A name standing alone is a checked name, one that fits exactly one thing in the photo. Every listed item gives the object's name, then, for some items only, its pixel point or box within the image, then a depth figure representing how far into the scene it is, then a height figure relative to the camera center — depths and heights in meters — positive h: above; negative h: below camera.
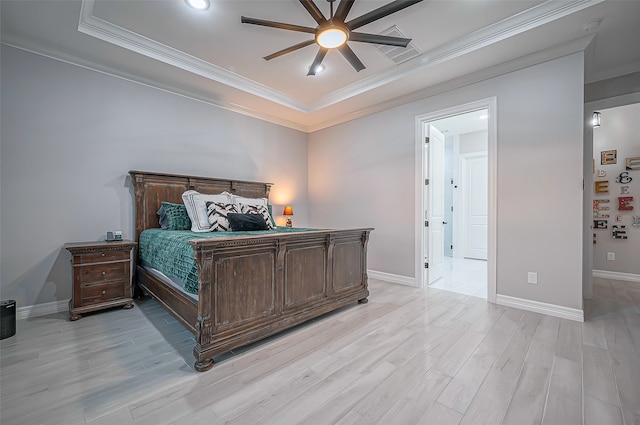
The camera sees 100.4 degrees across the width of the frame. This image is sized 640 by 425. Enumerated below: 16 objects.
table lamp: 4.82 -0.02
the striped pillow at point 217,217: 3.10 -0.07
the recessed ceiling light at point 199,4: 2.30 +1.81
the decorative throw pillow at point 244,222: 3.10 -0.13
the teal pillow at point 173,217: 3.19 -0.07
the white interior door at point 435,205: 3.86 +0.09
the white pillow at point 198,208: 3.10 +0.04
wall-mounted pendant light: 3.44 +1.21
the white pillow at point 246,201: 3.54 +0.14
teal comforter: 1.92 -0.37
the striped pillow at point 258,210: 3.43 +0.01
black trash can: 2.17 -0.89
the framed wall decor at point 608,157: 4.38 +0.89
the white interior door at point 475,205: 5.96 +0.14
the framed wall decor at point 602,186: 4.46 +0.42
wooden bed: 1.82 -0.61
